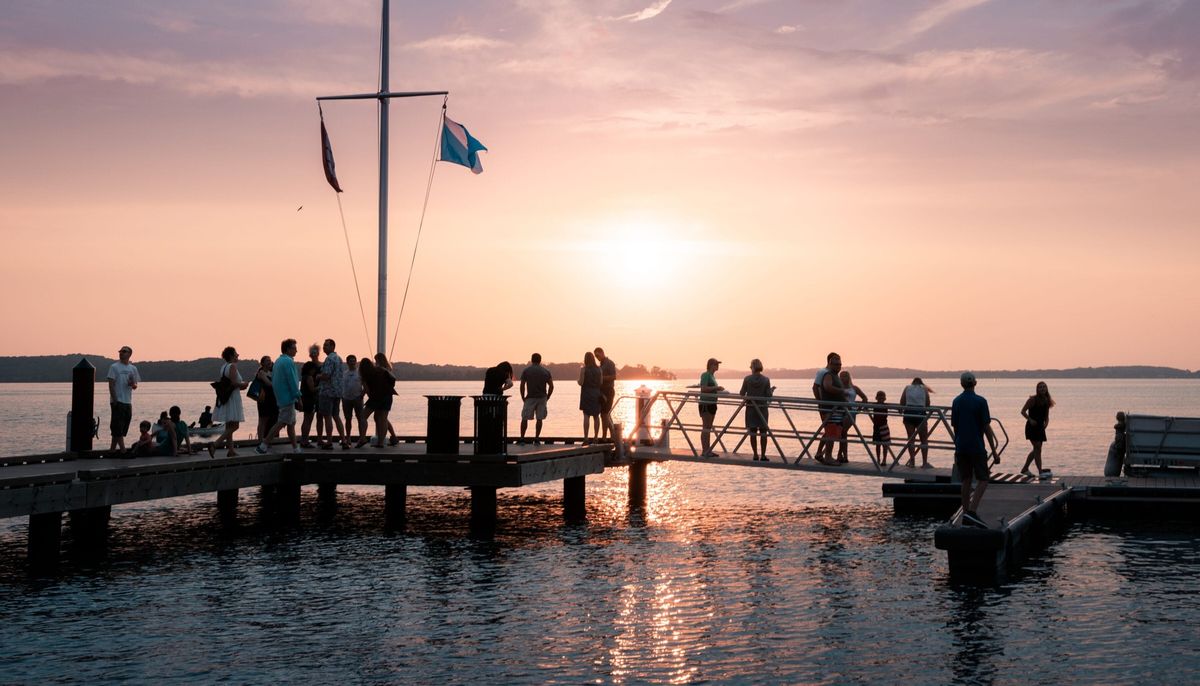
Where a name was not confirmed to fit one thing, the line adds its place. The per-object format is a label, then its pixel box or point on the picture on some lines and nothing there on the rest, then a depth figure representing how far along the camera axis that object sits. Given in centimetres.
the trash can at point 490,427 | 2172
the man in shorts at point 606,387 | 2539
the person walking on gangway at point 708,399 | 2523
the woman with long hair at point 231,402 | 1986
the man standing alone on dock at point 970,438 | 1611
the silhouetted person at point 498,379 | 2262
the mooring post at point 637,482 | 2921
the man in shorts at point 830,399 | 2395
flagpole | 2567
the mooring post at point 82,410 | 2150
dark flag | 2745
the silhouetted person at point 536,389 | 2467
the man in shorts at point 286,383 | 2069
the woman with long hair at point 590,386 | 2520
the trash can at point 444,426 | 2194
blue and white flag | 2714
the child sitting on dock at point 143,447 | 2159
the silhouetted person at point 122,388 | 2042
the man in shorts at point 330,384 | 2166
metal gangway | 2356
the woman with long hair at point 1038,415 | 2553
